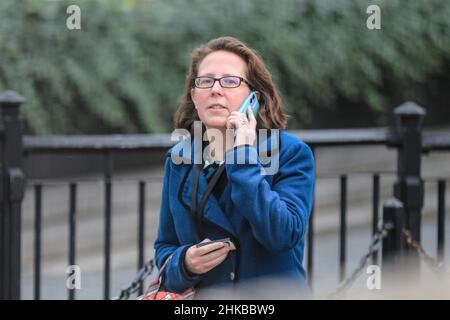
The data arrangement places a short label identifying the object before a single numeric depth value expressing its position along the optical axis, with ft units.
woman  15.25
